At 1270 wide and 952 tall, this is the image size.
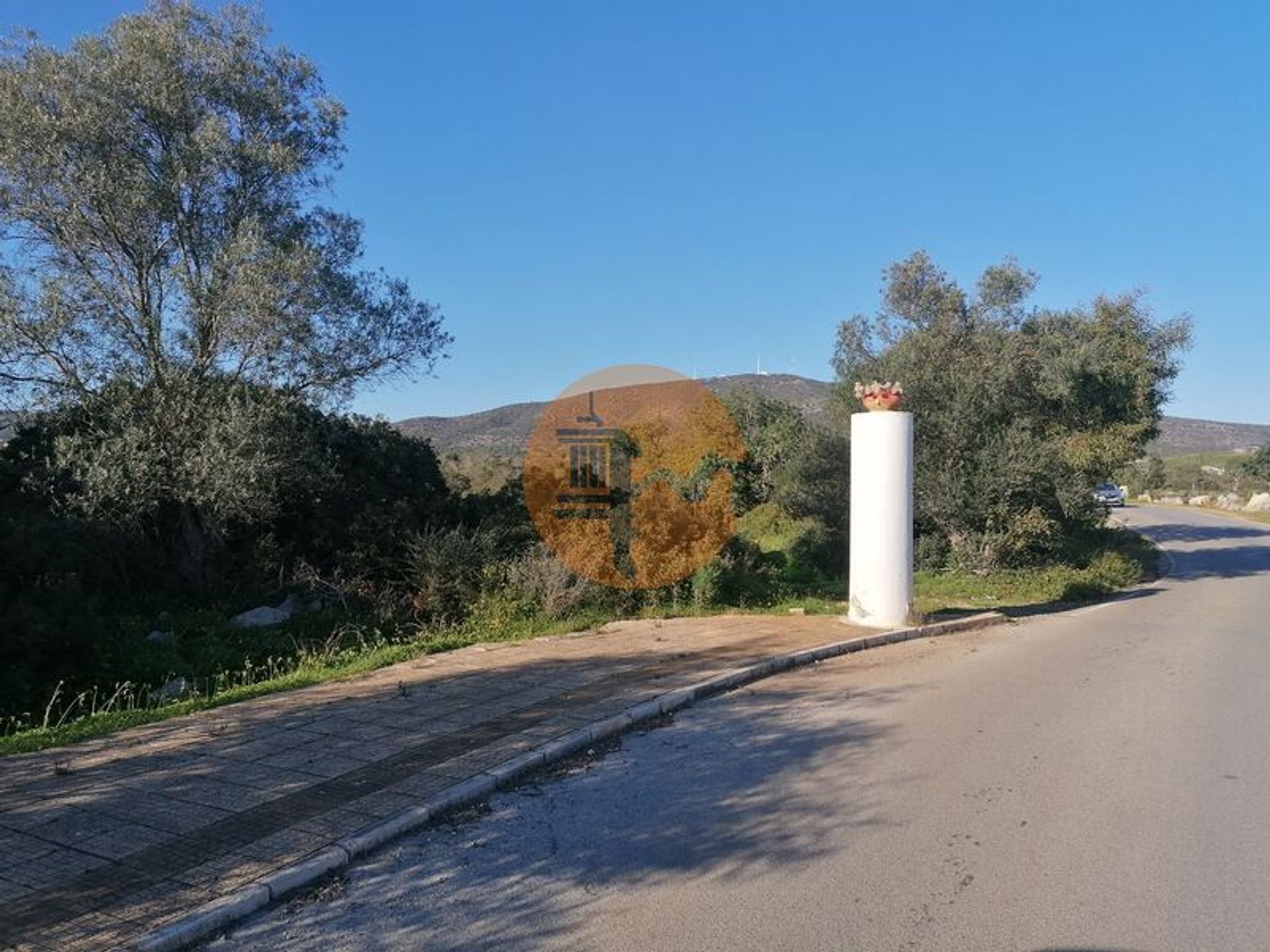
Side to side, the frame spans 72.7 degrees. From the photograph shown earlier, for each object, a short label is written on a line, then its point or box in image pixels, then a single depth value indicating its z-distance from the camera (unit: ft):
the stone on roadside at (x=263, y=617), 41.47
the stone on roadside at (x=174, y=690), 29.96
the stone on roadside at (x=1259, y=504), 168.86
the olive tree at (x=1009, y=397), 62.13
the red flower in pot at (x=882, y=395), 36.42
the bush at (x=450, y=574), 42.06
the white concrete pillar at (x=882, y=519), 35.78
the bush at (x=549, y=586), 39.55
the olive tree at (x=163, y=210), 39.22
